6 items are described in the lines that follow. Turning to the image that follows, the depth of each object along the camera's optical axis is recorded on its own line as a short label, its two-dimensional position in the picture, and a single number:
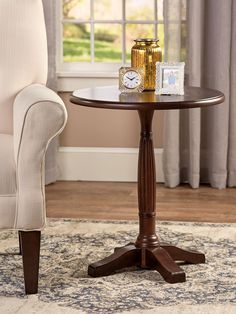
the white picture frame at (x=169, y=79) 3.55
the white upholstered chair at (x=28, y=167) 3.32
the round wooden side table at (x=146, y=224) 3.54
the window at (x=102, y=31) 5.62
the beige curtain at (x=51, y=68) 5.36
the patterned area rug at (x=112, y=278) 3.29
